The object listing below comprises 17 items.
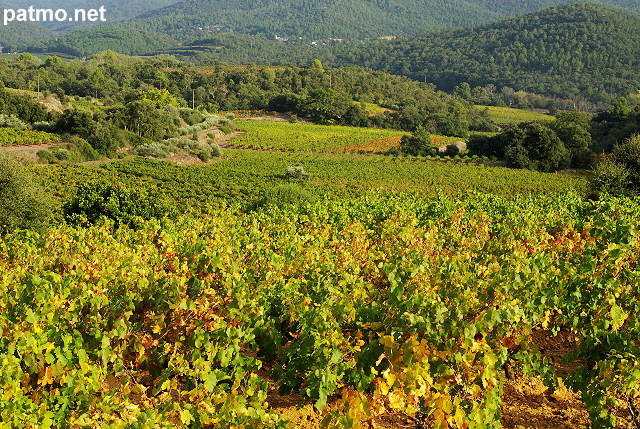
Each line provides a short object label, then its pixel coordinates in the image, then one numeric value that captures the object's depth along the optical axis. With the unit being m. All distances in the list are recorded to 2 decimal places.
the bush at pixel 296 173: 54.34
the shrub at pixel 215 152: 67.38
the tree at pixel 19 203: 23.85
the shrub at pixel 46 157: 50.40
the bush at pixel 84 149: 55.06
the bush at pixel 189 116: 87.94
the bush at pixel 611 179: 32.41
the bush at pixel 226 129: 87.63
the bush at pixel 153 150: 59.94
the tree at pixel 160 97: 105.56
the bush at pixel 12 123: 64.44
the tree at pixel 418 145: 76.69
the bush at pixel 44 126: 64.54
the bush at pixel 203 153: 63.87
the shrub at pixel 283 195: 30.20
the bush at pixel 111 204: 25.00
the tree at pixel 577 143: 66.56
